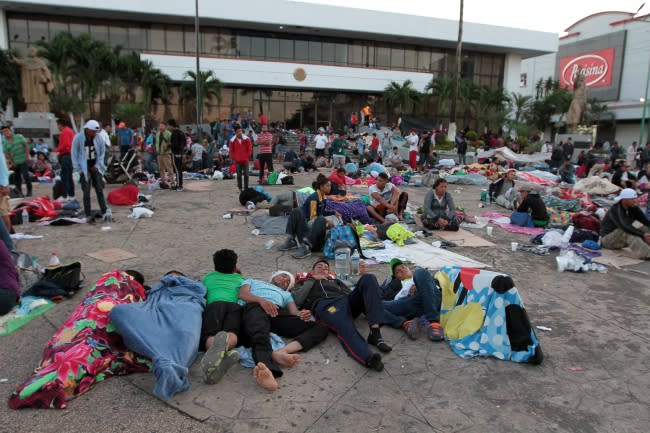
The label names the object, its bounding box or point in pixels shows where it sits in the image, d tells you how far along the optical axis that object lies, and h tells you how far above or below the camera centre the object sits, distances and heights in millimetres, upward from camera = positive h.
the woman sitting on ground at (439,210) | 8945 -1244
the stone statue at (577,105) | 36200 +3353
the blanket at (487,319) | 4094 -1577
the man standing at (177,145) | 12652 -161
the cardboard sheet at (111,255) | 6680 -1719
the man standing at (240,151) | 12383 -276
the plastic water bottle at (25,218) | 8641 -1521
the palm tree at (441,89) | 36062 +4344
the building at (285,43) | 29547 +7076
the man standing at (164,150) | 12906 -325
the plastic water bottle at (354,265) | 6496 -1690
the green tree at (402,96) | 35056 +3647
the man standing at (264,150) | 14523 -278
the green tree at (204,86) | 30094 +3446
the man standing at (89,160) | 8578 -432
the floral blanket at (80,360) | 3197 -1667
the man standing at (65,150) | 10453 -312
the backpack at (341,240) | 6937 -1448
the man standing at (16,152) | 10758 -389
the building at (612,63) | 44469 +8879
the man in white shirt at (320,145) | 22750 -129
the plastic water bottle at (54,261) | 6147 -1652
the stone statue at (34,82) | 18312 +2119
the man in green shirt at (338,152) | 20194 -428
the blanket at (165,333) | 3367 -1542
